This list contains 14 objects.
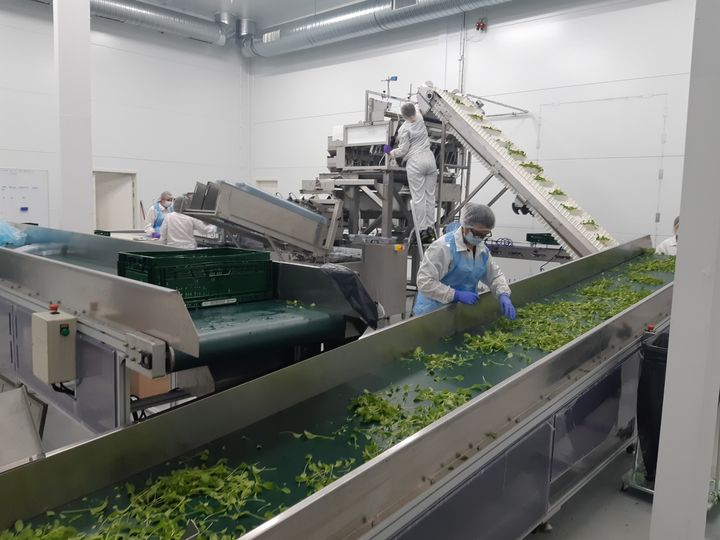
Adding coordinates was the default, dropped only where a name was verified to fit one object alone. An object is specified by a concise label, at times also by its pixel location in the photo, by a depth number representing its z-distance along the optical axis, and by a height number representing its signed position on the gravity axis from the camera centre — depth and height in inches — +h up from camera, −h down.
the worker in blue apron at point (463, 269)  131.4 -16.2
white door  422.3 -2.5
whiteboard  347.6 -3.1
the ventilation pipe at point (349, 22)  334.3 +123.4
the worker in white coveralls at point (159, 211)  334.8 -9.6
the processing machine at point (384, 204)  202.8 -0.5
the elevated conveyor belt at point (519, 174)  217.3 +14.8
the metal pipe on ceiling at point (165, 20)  369.1 +128.0
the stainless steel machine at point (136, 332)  70.8 -20.6
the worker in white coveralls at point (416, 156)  253.0 +22.5
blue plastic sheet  164.6 -14.1
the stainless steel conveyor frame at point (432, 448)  58.0 -31.8
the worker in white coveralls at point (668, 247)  230.0 -14.5
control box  81.2 -23.2
